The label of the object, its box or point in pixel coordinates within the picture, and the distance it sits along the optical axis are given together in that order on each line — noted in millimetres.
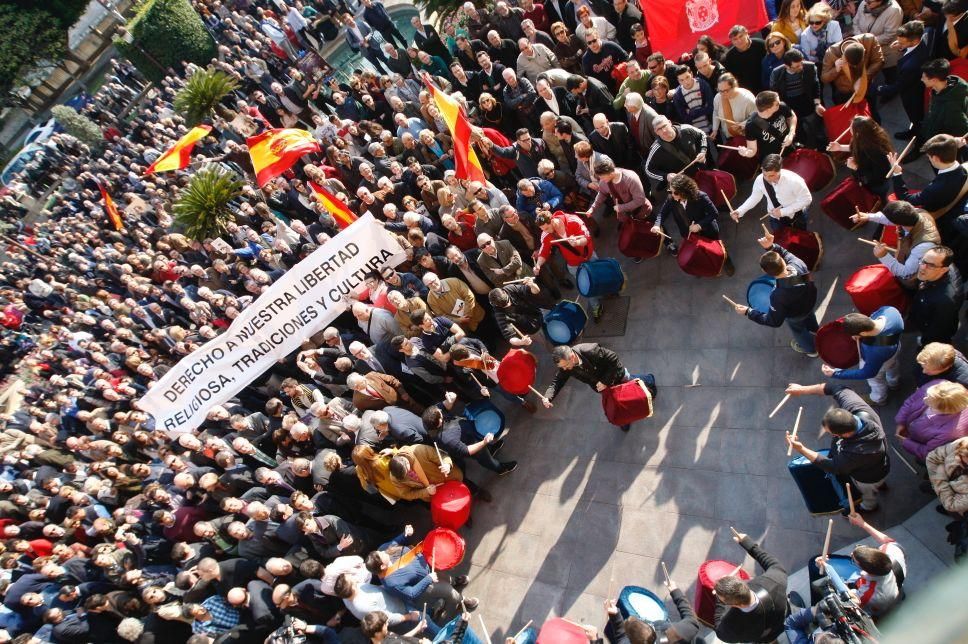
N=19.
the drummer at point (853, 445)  5094
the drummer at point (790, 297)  6303
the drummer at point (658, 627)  4750
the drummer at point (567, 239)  8297
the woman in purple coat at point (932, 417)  4828
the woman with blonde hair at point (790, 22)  8438
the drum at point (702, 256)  7922
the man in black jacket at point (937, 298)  5523
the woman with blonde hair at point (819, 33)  7879
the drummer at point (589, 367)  6879
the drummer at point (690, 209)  7539
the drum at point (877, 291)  6145
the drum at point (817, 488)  5938
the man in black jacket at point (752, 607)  4668
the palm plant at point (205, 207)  13562
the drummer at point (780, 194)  6988
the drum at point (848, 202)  7176
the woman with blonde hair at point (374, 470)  7359
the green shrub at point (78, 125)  25516
